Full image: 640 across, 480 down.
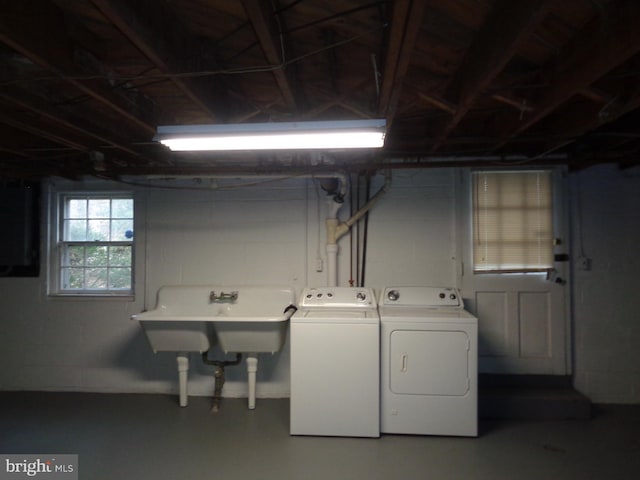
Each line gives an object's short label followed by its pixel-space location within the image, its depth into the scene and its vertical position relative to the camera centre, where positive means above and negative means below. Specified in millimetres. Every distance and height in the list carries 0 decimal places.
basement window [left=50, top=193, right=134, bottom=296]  3381 +25
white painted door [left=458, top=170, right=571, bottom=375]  3021 -579
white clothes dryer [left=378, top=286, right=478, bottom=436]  2443 -908
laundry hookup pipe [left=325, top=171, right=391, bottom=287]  3100 +174
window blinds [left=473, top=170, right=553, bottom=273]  3078 +201
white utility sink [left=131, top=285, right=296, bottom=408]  2744 -597
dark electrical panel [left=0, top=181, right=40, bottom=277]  3303 +129
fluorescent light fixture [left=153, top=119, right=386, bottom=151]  1716 +587
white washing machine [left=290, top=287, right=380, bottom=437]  2463 -920
